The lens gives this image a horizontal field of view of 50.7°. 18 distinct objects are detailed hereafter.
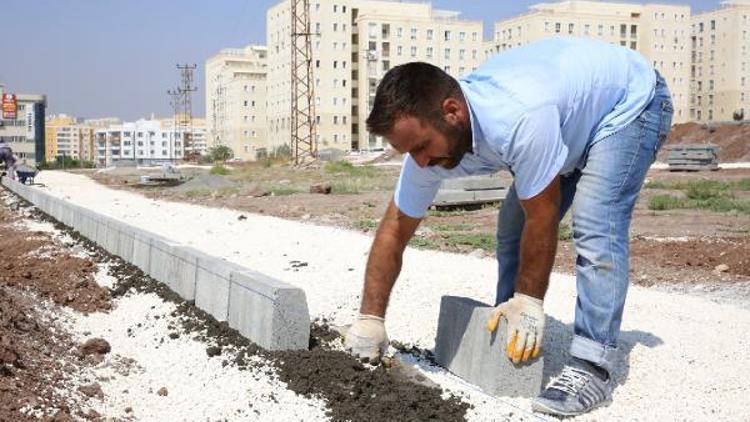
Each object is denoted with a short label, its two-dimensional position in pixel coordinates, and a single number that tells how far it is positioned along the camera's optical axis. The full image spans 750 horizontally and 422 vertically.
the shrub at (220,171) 34.03
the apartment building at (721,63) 96.12
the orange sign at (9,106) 87.41
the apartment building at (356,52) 85.25
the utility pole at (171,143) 133.77
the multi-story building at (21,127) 87.56
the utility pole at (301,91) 50.82
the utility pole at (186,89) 84.26
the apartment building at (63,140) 194.38
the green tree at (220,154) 70.84
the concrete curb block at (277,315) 3.90
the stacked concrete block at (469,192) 12.88
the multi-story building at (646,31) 94.00
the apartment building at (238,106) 103.06
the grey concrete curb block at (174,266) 5.32
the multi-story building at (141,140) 149.12
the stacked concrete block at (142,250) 6.54
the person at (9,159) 23.84
